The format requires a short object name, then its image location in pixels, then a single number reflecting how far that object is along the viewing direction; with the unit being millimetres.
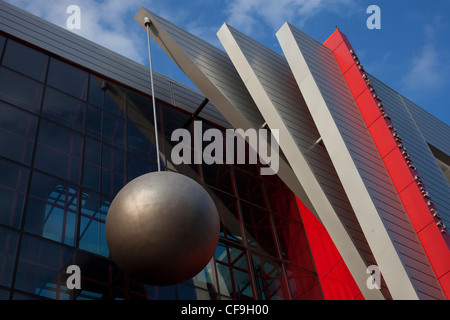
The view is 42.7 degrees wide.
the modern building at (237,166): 11805
